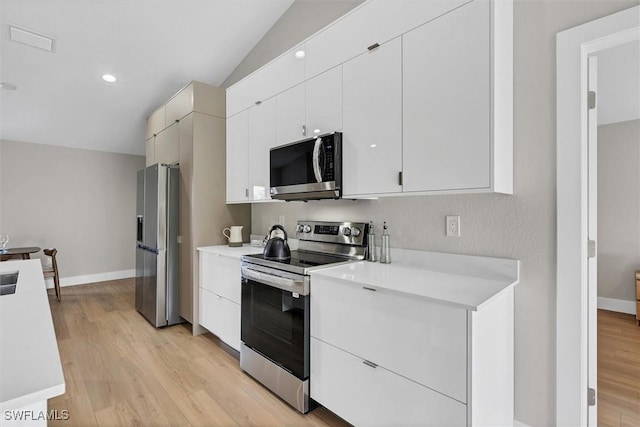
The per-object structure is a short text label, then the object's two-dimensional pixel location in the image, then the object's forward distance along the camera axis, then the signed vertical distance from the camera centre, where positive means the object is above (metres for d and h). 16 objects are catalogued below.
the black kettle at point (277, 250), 2.28 -0.28
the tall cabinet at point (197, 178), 3.21 +0.36
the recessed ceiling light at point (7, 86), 3.38 +1.38
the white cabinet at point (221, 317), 2.59 -0.95
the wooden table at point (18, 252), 3.91 -0.52
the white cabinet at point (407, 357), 1.24 -0.67
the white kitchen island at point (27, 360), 0.61 -0.34
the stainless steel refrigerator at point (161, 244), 3.32 -0.35
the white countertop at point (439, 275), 1.35 -0.35
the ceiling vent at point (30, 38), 2.79 +1.61
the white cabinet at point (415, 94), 1.46 +0.66
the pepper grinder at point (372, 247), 2.18 -0.25
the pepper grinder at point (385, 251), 2.10 -0.27
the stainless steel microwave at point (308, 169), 2.07 +0.31
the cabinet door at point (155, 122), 3.90 +1.18
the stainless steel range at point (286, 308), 1.89 -0.64
